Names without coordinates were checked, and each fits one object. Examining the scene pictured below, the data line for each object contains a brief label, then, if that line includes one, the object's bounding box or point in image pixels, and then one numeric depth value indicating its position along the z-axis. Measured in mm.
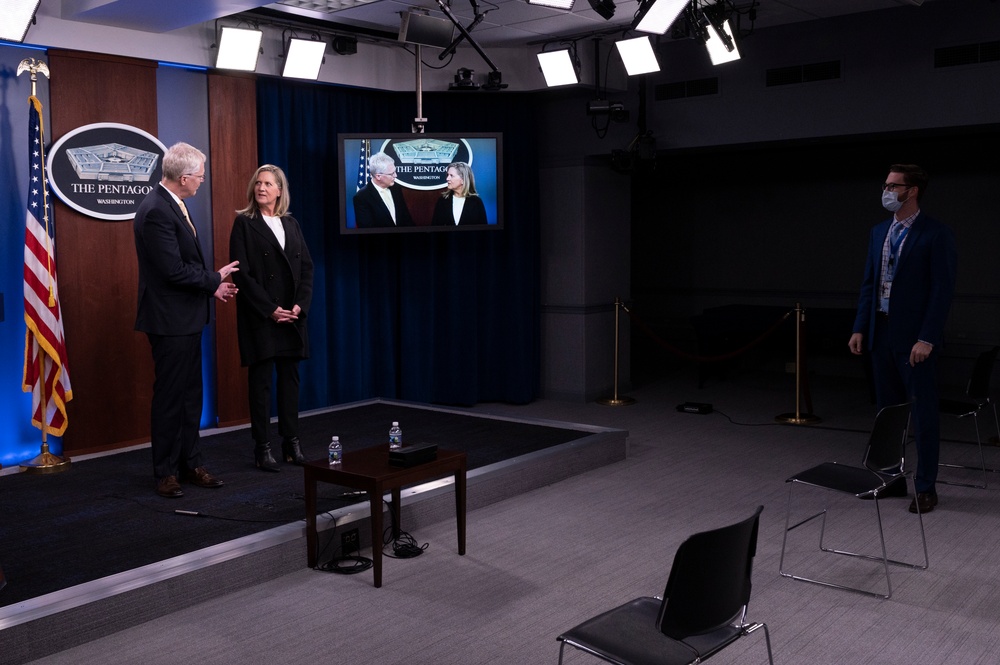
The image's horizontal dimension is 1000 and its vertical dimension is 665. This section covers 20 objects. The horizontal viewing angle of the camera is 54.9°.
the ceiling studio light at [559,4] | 5301
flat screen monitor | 7277
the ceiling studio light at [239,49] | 6387
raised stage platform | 3539
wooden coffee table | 3873
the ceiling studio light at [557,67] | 7410
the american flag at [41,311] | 5465
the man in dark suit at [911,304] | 4715
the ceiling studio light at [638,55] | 6934
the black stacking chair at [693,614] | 2352
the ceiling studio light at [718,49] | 6348
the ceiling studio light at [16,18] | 4762
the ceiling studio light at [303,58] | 6781
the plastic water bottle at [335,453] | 4094
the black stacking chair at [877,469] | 3941
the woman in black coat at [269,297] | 5109
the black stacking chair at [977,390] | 5469
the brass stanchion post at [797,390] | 7426
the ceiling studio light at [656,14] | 5293
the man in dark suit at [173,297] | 4574
